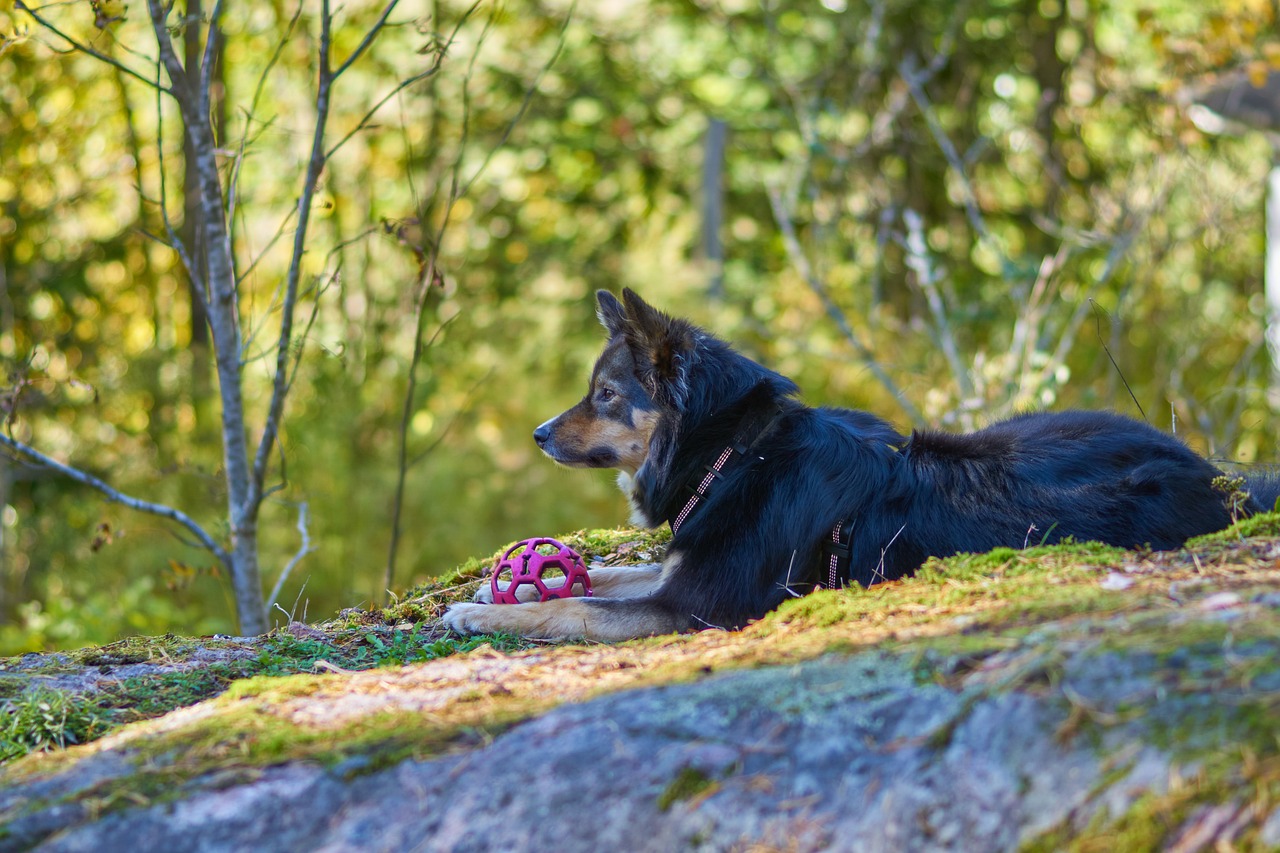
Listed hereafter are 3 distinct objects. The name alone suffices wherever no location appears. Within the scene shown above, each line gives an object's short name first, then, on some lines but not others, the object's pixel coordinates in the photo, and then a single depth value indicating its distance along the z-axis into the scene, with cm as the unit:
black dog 717
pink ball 825
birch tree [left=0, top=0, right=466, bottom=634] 887
